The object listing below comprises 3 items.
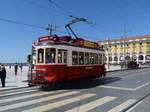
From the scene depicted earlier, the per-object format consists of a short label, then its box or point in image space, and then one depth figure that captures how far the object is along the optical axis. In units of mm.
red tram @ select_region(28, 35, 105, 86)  7900
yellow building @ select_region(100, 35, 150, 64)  59660
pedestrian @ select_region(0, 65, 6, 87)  8606
